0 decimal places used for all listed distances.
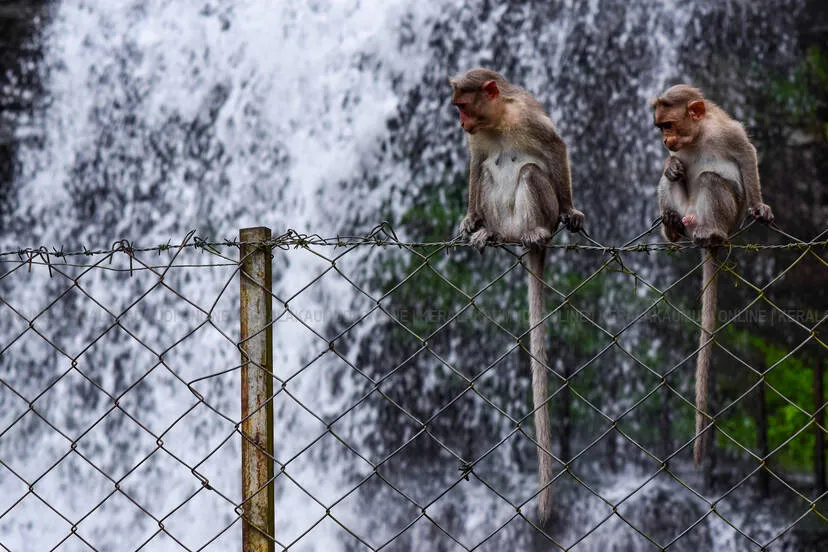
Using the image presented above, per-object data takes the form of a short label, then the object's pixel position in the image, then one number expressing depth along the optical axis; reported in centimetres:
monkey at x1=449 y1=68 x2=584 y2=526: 779
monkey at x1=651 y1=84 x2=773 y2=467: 771
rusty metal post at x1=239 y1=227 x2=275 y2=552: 724
